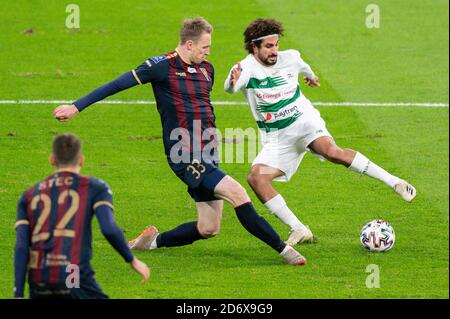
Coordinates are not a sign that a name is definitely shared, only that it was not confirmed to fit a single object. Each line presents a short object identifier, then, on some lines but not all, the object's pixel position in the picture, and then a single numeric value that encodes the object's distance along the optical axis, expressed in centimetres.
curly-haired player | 1156
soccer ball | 1122
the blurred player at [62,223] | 798
